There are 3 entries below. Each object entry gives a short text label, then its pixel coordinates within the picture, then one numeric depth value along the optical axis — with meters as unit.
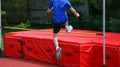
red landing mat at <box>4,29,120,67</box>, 14.06
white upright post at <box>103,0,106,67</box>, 13.47
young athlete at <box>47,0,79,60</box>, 14.67
